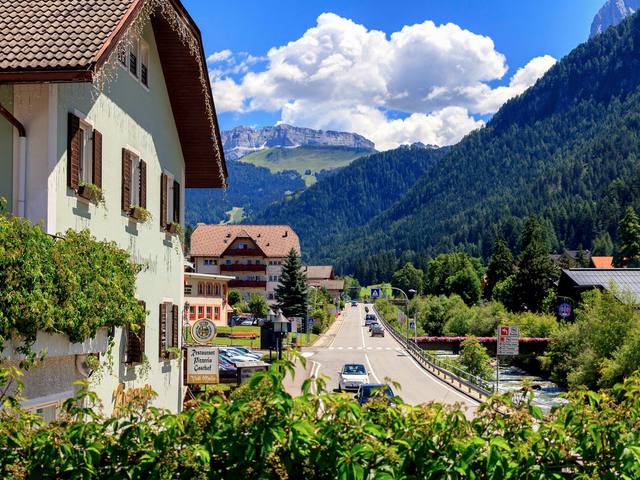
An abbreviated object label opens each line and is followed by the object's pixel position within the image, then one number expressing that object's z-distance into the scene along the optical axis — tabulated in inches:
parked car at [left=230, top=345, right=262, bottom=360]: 2022.6
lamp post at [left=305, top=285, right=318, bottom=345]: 3078.2
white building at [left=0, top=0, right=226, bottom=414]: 391.9
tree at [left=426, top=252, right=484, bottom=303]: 5521.7
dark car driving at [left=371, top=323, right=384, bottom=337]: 3791.8
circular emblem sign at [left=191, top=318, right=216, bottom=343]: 824.3
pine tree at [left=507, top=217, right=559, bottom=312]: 4151.1
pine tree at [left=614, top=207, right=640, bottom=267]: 4753.9
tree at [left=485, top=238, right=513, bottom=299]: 5083.7
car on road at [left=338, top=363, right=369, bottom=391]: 1648.6
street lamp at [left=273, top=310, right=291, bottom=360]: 1152.8
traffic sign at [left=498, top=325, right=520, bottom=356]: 1384.1
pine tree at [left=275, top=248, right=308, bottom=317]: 3873.0
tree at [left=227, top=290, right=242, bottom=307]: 4269.2
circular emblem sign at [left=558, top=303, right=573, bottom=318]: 3041.3
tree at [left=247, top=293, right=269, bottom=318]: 3838.6
